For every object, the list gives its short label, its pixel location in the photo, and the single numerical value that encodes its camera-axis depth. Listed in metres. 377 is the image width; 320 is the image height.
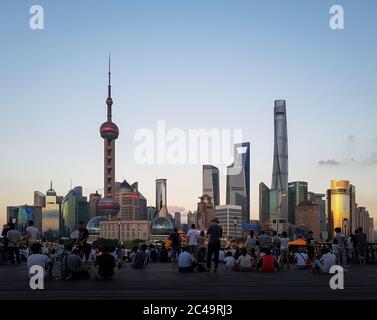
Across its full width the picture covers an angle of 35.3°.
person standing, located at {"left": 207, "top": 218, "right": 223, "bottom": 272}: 25.24
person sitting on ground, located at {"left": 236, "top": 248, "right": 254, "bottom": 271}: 27.17
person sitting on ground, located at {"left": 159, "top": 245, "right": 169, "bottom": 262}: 42.38
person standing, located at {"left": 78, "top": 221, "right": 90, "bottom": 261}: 25.84
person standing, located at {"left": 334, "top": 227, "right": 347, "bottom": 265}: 31.73
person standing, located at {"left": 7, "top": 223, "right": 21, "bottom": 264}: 32.41
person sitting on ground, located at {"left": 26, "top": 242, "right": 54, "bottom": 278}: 19.22
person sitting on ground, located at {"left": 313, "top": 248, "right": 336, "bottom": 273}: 24.38
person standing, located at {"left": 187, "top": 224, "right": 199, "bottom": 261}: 30.95
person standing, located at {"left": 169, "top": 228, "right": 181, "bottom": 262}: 37.22
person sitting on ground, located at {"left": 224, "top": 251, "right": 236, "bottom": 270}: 28.49
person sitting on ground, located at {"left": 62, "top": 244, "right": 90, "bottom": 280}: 20.14
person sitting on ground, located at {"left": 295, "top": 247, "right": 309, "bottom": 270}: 29.45
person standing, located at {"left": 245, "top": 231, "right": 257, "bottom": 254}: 30.62
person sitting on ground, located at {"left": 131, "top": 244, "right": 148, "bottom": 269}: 30.53
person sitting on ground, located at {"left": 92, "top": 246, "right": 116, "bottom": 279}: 20.45
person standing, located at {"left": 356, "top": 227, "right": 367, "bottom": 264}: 34.47
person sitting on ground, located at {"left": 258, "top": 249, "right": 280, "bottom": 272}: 25.97
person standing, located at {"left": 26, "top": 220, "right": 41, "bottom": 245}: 27.25
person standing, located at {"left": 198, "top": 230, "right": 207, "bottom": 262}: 33.98
